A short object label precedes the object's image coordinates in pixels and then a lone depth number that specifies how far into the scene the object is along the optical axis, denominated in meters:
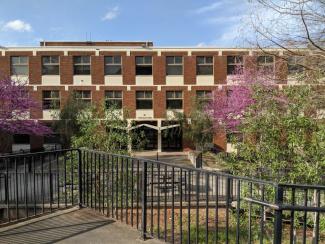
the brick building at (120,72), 39.50
